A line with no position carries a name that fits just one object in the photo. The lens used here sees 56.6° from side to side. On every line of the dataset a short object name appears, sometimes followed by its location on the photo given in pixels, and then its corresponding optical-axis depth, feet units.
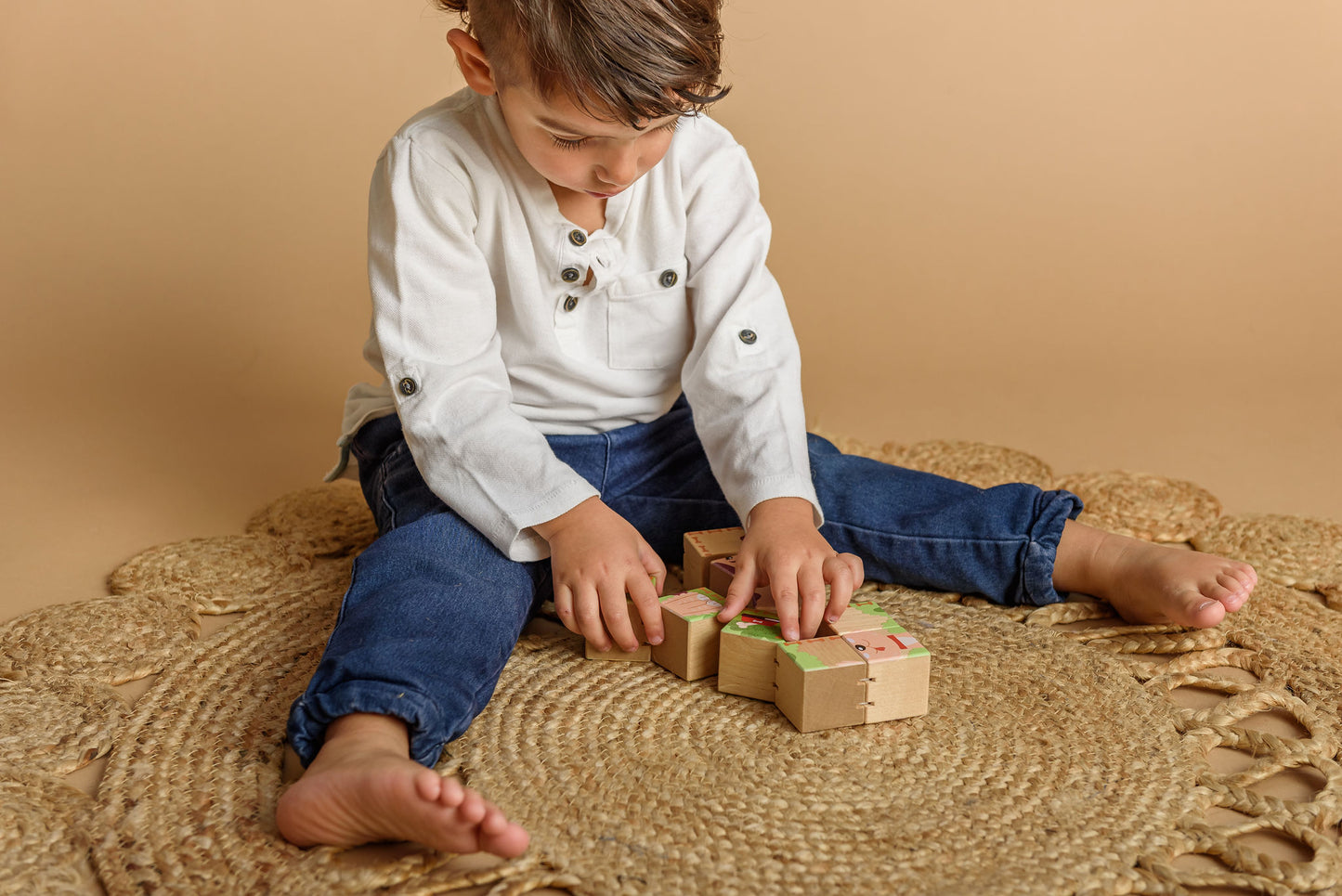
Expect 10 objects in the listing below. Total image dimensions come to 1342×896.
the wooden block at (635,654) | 3.44
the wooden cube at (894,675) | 3.06
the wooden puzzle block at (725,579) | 3.45
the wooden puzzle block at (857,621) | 3.22
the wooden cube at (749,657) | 3.21
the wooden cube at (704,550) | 3.70
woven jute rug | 2.54
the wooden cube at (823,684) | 3.02
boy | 2.98
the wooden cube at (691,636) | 3.31
